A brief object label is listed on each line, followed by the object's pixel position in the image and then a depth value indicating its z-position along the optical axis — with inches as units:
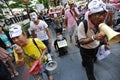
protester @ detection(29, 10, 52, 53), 85.1
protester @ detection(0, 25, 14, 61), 92.0
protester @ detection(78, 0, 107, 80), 44.6
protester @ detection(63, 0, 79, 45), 111.9
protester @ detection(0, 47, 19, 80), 59.0
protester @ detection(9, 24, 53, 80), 47.9
